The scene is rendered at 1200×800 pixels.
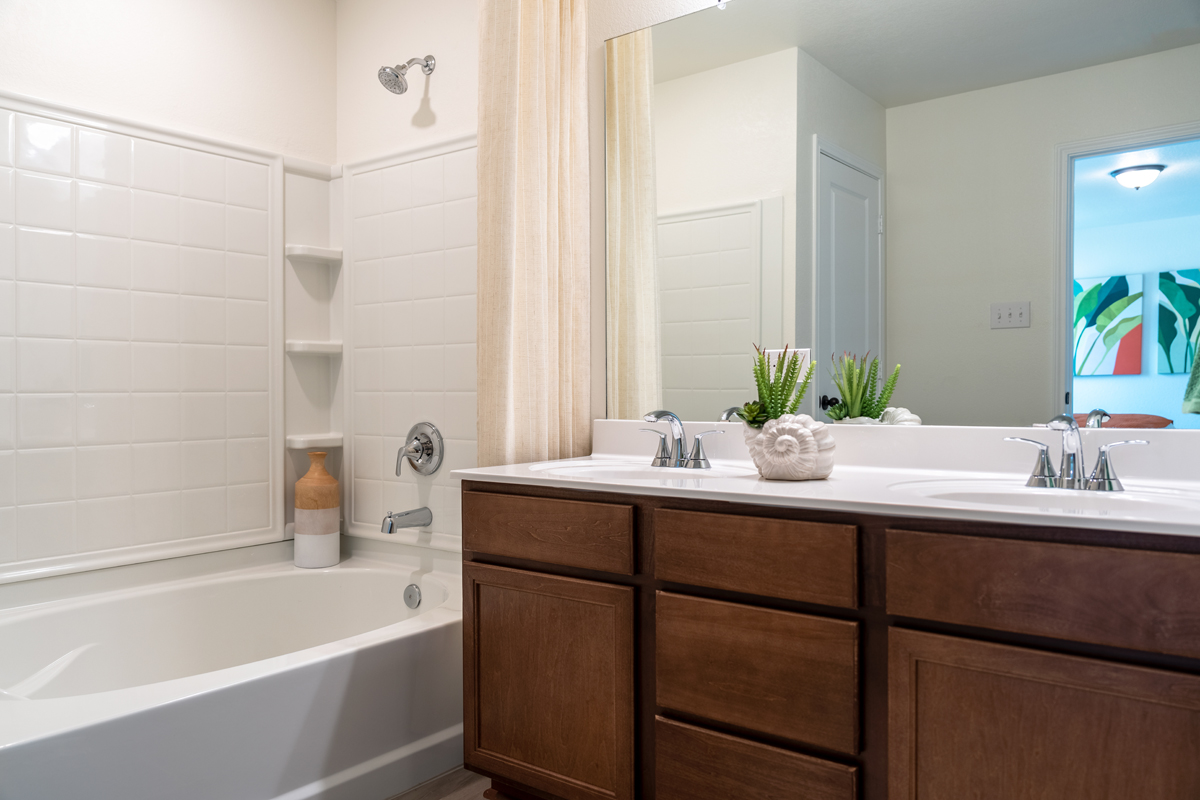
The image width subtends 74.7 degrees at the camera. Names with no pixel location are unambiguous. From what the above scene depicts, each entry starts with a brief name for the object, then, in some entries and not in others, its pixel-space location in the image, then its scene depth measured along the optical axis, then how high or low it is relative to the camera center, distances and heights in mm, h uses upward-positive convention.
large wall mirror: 1567 +440
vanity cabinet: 1057 -432
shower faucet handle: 2512 -183
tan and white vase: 2564 -425
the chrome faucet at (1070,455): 1443 -117
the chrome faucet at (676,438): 1945 -115
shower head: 2482 +1006
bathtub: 1457 -674
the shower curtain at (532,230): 1980 +426
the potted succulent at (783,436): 1590 -92
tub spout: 2276 -389
